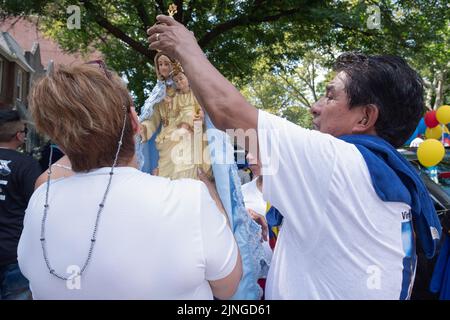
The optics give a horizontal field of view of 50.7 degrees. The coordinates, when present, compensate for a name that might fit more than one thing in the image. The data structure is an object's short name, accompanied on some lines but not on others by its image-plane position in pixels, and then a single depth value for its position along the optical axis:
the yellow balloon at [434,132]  4.02
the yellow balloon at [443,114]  3.72
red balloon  3.95
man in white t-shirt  1.21
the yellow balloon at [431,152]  3.24
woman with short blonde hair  1.20
